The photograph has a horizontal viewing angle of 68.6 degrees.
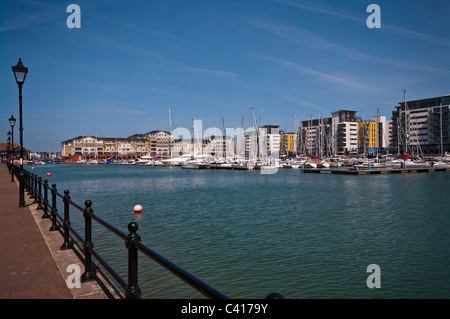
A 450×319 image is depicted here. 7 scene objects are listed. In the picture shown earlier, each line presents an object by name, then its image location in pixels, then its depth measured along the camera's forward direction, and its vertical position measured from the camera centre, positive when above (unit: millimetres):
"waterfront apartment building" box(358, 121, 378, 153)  171500 +11745
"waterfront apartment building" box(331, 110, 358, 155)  172250 +13556
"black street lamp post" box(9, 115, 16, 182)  28703 +3895
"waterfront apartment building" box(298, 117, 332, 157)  180750 +14024
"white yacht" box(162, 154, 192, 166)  139000 +548
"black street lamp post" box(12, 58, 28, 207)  15336 +4177
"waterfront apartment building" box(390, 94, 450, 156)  131125 +14342
